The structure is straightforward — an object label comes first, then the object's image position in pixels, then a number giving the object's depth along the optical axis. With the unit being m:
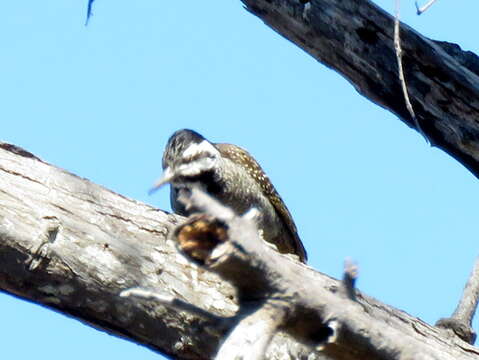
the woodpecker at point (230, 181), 13.70
